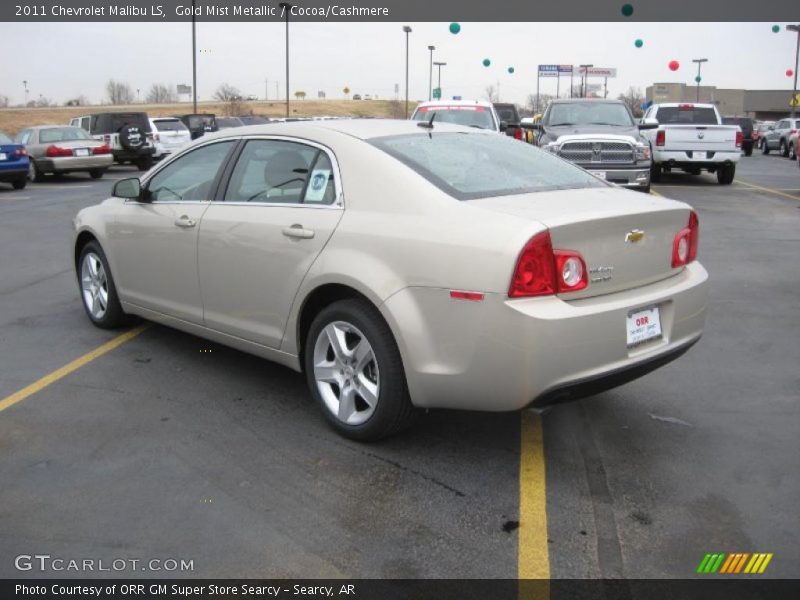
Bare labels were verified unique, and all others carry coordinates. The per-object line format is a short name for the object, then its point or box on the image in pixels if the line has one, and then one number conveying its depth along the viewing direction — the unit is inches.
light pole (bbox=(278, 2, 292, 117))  1730.7
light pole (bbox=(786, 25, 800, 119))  2032.7
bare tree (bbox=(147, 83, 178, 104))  5393.7
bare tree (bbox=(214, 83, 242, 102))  3815.5
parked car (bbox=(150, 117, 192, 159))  1095.0
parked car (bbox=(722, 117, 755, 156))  1440.7
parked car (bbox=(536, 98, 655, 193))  572.7
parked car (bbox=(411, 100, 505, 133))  649.6
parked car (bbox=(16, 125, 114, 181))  850.1
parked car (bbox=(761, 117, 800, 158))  1347.8
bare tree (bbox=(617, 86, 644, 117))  3717.5
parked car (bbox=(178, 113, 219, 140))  1257.4
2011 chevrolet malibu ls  135.5
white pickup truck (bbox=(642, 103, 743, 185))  712.4
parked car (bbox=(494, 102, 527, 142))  1158.8
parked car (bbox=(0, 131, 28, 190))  756.6
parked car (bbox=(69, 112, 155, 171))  1018.7
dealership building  3838.6
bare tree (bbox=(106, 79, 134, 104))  5285.4
